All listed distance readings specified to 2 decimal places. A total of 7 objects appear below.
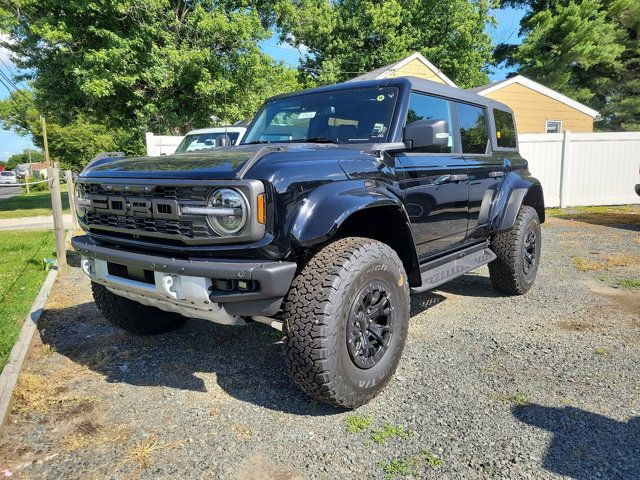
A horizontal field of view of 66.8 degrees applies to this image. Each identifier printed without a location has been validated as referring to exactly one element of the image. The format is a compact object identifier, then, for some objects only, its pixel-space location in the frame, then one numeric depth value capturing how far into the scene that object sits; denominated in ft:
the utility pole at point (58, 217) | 19.80
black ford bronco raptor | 8.23
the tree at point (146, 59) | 39.75
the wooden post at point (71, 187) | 28.84
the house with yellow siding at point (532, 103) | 57.72
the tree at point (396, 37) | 82.97
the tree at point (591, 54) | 69.46
